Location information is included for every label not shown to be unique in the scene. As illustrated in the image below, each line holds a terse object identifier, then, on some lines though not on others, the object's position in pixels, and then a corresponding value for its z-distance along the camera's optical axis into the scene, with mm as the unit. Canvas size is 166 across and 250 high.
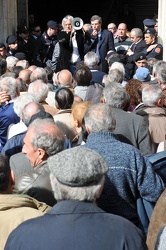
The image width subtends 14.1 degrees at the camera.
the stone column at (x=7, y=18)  14560
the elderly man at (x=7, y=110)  7094
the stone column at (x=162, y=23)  12275
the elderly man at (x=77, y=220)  3029
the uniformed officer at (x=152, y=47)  11430
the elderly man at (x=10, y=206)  3623
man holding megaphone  11742
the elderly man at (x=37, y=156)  4357
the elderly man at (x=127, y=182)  4371
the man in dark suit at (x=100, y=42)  11992
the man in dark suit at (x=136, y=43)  11594
